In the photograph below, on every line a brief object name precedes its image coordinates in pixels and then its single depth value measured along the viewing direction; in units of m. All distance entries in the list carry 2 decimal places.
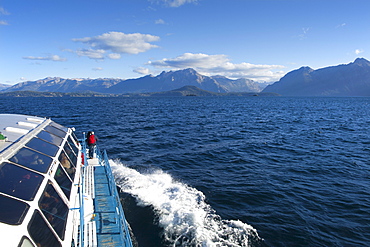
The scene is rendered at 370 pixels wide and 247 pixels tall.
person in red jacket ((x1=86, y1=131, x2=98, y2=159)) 16.61
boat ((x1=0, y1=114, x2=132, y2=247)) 5.53
